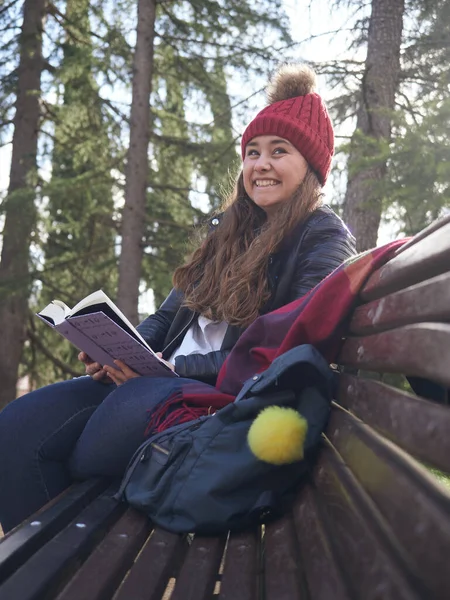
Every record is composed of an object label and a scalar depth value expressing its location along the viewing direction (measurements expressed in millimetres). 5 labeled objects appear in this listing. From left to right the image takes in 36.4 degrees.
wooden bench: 1102
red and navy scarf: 1770
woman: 2240
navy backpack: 1728
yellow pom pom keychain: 1687
